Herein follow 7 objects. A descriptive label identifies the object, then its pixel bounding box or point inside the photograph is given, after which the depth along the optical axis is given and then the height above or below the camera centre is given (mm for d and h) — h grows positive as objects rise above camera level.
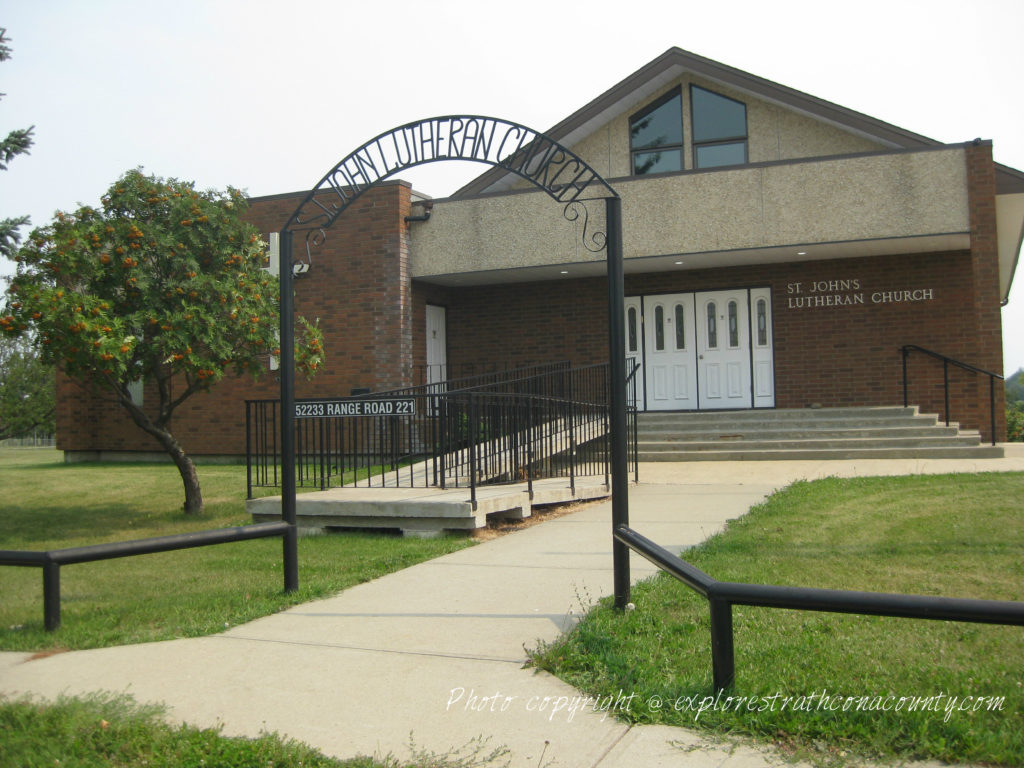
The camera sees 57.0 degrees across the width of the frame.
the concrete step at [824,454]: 13641 -1015
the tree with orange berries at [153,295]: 9578 +1149
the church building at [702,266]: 14742 +2218
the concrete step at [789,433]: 14445 -719
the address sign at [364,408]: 7754 -84
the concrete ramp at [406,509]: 8586 -1058
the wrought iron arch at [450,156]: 6191 +1629
